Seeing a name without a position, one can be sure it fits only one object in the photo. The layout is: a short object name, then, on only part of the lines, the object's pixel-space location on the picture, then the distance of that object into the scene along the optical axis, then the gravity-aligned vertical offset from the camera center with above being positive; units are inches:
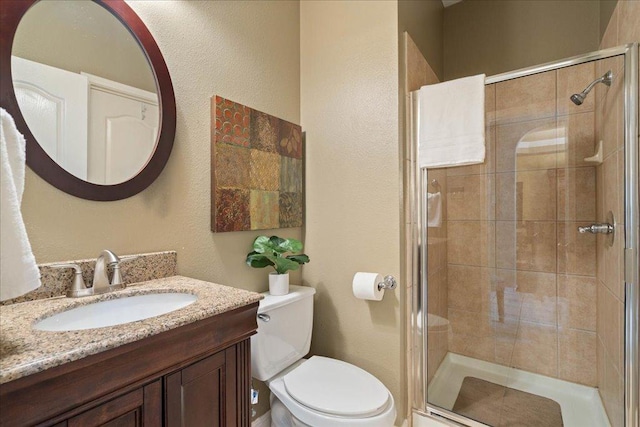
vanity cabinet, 22.5 -14.7
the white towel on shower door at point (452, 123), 60.3 +18.5
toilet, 47.4 -29.1
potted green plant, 61.2 -8.4
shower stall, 61.6 -11.0
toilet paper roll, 62.4 -14.2
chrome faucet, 39.7 -7.4
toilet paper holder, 63.9 -13.8
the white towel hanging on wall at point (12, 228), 23.1 -0.8
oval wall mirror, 37.0 +16.6
